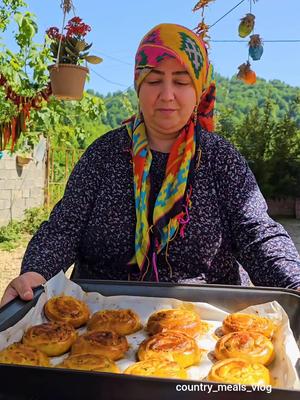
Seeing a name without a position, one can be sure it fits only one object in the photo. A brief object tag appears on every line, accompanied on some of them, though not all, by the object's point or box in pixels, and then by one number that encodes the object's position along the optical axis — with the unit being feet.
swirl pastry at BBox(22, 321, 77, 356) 3.98
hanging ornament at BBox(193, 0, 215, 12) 10.14
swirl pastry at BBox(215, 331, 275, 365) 3.73
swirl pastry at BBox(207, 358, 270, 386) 3.25
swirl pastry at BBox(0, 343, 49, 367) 3.54
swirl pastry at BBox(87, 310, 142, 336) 4.40
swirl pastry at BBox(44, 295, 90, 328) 4.47
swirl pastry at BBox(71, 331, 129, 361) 3.93
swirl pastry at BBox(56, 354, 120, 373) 3.46
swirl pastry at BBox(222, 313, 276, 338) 4.17
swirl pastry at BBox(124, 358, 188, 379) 3.39
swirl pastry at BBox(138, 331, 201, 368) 3.81
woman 5.27
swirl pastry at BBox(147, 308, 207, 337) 4.34
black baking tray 2.51
